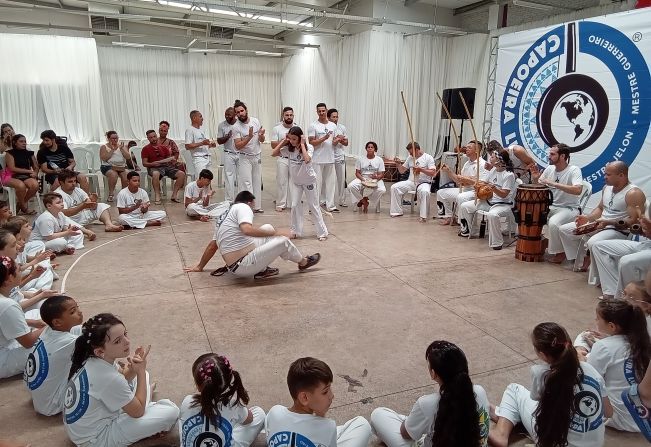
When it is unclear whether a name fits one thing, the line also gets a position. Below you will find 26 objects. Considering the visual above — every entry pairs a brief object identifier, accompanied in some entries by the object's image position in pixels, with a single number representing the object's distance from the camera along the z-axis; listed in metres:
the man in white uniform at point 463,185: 6.80
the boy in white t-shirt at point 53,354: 2.43
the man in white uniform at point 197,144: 8.51
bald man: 4.44
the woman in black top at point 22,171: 7.18
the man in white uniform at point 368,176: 8.05
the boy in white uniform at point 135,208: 6.81
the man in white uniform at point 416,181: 7.69
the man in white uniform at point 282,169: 7.97
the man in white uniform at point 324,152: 7.91
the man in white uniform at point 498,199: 6.04
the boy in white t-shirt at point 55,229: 5.30
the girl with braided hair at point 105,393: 2.12
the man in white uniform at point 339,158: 8.10
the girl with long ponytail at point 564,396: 2.06
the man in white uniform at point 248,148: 7.53
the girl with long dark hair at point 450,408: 1.87
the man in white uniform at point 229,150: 7.68
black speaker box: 9.23
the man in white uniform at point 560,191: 5.41
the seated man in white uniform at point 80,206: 6.12
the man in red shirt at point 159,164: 8.69
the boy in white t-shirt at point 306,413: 1.90
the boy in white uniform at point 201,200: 7.47
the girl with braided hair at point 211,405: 1.97
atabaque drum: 5.45
